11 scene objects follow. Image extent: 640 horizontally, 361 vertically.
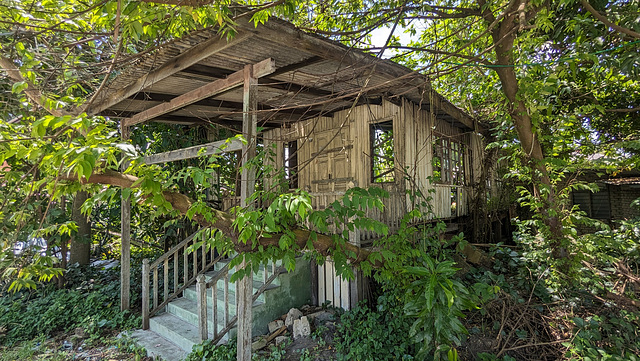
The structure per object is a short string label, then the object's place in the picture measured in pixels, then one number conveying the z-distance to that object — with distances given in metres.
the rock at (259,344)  4.28
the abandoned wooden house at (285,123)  3.56
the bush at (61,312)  5.40
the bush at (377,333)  3.96
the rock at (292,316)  4.81
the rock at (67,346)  4.87
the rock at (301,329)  4.50
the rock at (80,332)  5.19
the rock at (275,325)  4.71
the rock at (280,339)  4.36
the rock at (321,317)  4.86
